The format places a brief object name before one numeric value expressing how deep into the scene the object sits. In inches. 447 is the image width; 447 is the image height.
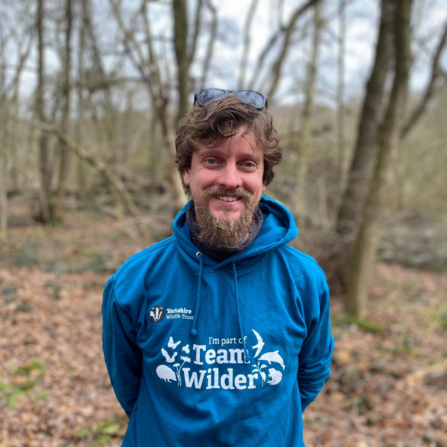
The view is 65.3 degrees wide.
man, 56.5
